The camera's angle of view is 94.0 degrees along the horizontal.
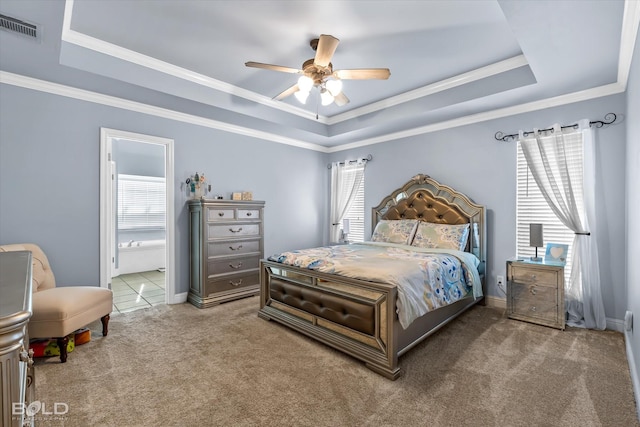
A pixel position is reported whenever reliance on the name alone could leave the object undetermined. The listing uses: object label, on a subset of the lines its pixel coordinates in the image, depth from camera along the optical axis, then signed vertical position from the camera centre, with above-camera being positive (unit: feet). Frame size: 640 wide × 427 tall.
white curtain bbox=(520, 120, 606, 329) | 10.19 +0.19
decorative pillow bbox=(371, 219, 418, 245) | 13.83 -0.82
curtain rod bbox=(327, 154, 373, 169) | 17.52 +3.29
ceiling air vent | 6.99 +4.54
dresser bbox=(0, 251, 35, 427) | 2.32 -1.07
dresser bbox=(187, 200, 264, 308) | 12.78 -1.62
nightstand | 10.12 -2.75
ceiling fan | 8.68 +4.29
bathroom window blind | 20.56 +0.79
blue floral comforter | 7.79 -1.65
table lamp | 10.80 -0.78
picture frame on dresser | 10.82 -1.41
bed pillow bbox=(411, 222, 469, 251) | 12.40 -0.95
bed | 7.63 -2.19
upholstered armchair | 7.84 -2.59
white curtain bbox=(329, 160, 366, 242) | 18.26 +1.64
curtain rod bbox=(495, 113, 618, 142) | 10.26 +3.24
